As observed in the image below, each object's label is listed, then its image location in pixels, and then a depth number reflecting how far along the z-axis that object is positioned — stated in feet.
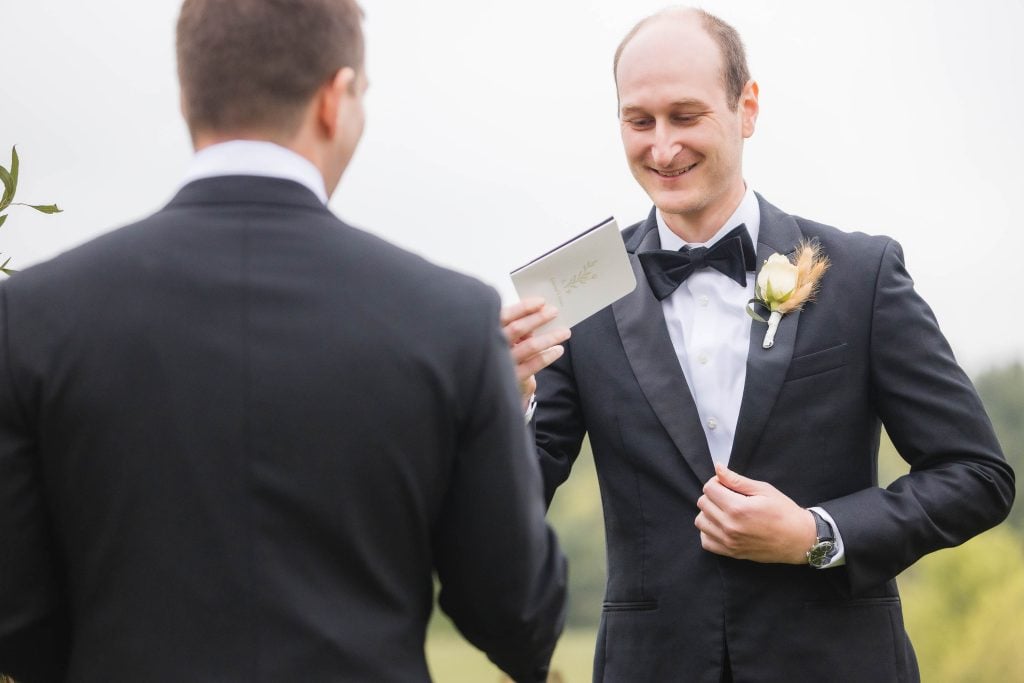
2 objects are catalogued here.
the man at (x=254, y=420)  8.72
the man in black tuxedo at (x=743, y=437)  10.43
